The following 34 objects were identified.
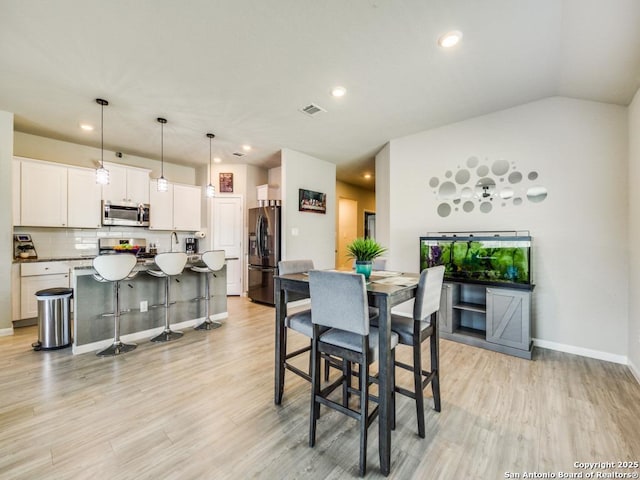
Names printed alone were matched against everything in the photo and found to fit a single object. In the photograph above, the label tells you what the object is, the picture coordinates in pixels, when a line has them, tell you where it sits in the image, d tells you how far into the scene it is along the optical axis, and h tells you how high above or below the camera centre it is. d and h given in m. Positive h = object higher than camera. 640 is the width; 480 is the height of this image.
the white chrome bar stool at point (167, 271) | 3.19 -0.34
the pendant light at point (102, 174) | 3.11 +0.82
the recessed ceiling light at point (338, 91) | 2.84 +1.60
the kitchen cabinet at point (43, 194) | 3.79 +0.71
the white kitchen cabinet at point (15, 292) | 3.53 -0.63
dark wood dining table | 1.42 -0.51
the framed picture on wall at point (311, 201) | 5.04 +0.78
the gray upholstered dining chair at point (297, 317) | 1.91 -0.56
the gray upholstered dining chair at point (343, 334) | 1.43 -0.55
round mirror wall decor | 3.16 +0.67
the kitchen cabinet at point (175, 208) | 5.09 +0.69
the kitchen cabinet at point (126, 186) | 4.54 +1.00
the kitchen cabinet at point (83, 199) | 4.18 +0.70
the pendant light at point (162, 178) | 3.61 +0.92
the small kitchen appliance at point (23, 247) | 3.88 -0.04
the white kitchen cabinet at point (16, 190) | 3.69 +0.73
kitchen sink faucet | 5.54 +0.11
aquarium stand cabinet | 2.79 -0.86
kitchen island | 2.89 -0.76
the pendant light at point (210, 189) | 4.20 +0.83
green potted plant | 1.97 -0.08
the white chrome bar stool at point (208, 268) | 3.63 -0.35
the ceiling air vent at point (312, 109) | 3.25 +1.62
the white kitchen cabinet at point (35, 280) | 3.65 -0.50
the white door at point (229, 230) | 5.75 +0.26
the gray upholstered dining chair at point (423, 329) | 1.66 -0.58
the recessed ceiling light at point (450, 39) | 2.04 +1.55
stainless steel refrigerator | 4.80 -0.16
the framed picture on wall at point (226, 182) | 5.80 +1.28
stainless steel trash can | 2.95 -0.83
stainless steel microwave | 4.50 +0.49
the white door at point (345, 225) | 7.54 +0.47
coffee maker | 5.70 -0.05
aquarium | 2.83 -0.19
